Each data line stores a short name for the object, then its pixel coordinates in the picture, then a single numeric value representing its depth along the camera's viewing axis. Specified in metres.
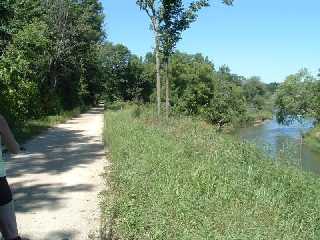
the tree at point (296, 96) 54.63
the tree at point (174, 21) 14.48
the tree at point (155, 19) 14.59
